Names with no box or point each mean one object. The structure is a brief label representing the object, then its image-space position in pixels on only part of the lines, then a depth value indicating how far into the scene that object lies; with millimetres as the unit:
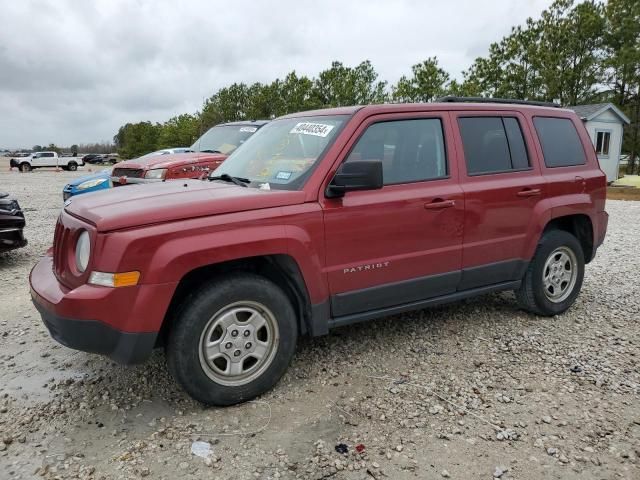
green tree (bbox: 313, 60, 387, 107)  32000
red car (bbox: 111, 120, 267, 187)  8180
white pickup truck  43728
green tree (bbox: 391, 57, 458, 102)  29109
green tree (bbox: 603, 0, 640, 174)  28088
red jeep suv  2912
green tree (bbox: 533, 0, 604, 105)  28125
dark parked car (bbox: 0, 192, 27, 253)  6707
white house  24344
